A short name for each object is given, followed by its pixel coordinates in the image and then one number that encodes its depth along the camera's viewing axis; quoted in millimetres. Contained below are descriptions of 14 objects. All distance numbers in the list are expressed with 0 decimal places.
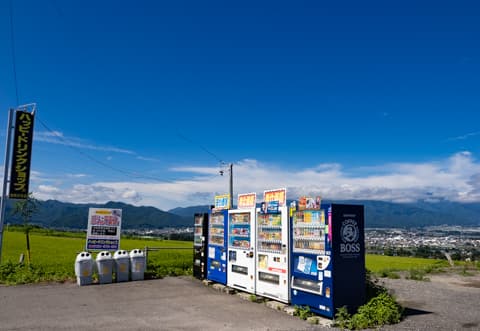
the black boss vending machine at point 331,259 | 8281
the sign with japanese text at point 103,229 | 14867
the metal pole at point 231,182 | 21484
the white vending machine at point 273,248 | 9641
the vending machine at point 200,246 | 13695
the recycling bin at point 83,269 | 12594
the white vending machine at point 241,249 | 10998
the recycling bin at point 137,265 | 13703
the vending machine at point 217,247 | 12398
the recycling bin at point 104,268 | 13016
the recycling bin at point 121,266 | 13430
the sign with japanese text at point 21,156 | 13289
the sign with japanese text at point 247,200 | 11460
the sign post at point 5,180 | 12953
